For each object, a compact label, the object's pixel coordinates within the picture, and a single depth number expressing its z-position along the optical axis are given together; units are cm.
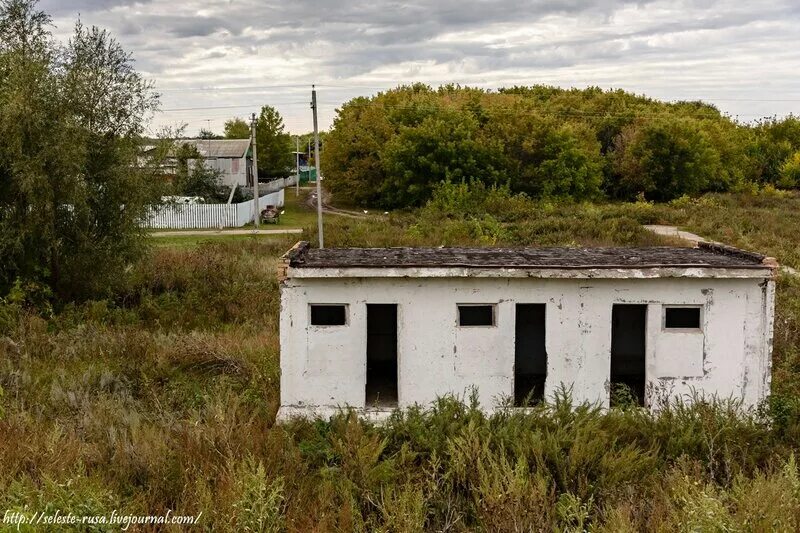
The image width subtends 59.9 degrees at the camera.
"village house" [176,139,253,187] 4638
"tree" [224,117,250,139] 7461
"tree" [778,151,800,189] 5472
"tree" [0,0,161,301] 1611
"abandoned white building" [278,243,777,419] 931
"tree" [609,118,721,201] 4859
